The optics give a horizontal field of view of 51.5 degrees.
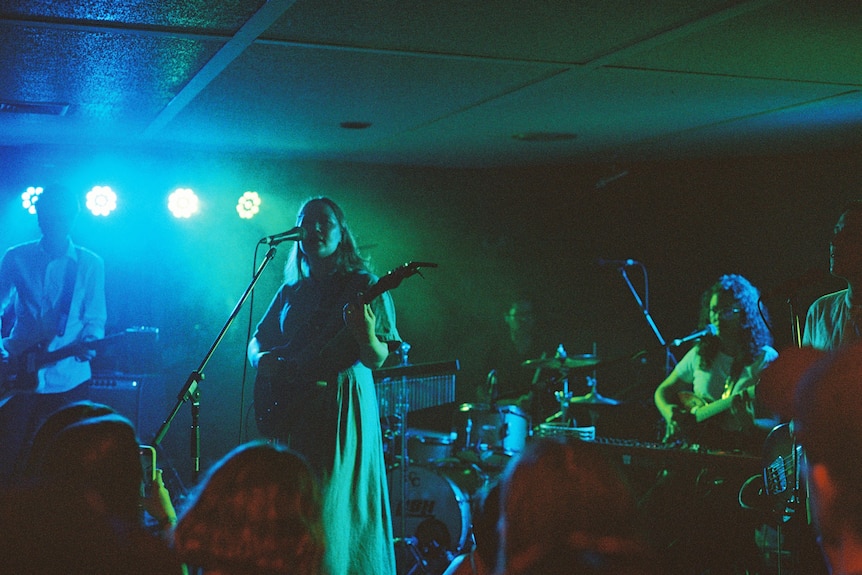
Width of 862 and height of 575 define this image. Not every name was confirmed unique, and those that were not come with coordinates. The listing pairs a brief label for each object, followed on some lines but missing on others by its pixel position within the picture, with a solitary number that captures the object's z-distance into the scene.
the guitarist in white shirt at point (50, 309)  5.24
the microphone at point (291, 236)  4.38
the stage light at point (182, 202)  7.56
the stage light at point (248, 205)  7.72
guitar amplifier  7.02
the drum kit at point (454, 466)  6.19
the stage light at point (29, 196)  7.13
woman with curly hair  5.00
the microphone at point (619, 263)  7.01
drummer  7.20
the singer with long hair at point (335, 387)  4.09
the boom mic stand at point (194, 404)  3.91
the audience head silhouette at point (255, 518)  1.61
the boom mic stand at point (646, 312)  7.19
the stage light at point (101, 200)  7.37
